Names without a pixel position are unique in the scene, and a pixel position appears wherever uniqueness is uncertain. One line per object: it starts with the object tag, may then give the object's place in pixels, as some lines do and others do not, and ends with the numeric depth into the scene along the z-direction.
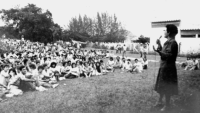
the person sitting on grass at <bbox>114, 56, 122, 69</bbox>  11.84
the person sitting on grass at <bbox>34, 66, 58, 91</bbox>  6.46
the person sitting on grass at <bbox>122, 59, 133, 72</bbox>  10.26
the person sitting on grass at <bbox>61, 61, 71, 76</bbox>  8.67
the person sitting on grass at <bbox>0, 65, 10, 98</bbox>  5.62
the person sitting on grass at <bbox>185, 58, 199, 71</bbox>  10.50
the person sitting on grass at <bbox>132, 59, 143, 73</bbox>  10.01
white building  18.25
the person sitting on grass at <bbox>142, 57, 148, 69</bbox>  11.18
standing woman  3.79
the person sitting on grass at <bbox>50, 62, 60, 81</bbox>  7.62
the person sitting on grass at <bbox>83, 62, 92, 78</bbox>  8.73
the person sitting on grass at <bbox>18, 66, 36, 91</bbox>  5.95
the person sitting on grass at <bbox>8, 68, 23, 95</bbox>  5.67
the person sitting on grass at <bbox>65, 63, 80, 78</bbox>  8.49
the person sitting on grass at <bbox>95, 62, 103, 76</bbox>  9.42
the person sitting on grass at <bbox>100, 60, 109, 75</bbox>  9.79
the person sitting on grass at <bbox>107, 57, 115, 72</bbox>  10.69
